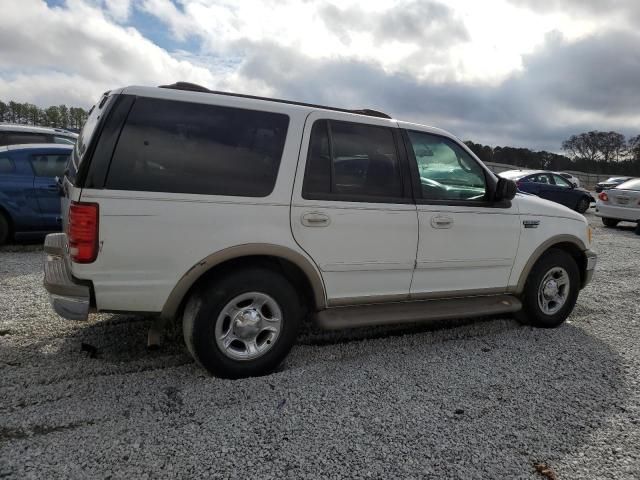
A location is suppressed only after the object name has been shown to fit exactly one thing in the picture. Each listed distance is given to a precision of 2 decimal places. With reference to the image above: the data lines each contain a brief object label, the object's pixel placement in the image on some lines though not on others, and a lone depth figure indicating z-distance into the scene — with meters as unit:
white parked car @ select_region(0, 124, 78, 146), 8.77
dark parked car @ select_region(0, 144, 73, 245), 7.14
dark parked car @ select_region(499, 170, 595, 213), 15.82
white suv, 2.91
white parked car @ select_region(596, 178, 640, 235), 13.07
